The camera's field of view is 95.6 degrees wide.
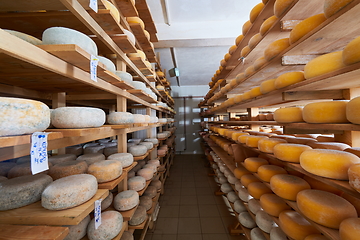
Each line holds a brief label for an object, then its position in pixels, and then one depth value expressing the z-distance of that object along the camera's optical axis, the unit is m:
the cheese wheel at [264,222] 1.59
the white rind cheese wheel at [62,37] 0.82
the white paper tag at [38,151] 0.58
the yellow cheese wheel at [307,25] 1.09
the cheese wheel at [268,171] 1.55
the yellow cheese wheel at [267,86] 1.48
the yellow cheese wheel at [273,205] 1.43
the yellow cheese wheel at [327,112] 0.93
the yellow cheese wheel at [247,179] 1.98
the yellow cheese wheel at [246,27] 2.02
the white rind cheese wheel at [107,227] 1.12
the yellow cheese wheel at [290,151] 1.20
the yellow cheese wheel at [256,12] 1.77
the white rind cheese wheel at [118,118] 1.38
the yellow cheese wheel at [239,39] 2.27
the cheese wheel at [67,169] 1.13
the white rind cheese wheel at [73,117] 0.85
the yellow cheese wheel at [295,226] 1.16
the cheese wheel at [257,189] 1.72
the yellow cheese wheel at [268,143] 1.50
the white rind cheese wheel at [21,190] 0.81
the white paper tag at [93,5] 0.99
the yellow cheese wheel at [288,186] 1.25
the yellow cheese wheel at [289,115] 1.22
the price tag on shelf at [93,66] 0.91
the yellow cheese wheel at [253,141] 1.80
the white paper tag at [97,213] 1.00
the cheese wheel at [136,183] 1.82
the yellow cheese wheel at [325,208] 0.93
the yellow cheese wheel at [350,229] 0.76
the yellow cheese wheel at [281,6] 1.22
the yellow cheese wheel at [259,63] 1.60
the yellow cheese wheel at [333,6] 0.83
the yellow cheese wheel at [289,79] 1.21
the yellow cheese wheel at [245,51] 1.96
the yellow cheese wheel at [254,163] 1.81
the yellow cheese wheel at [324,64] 0.91
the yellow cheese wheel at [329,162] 0.88
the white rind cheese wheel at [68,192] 0.83
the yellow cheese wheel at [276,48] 1.36
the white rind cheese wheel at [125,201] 1.47
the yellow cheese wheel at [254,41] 1.70
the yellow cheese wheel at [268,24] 1.51
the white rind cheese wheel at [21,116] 0.54
